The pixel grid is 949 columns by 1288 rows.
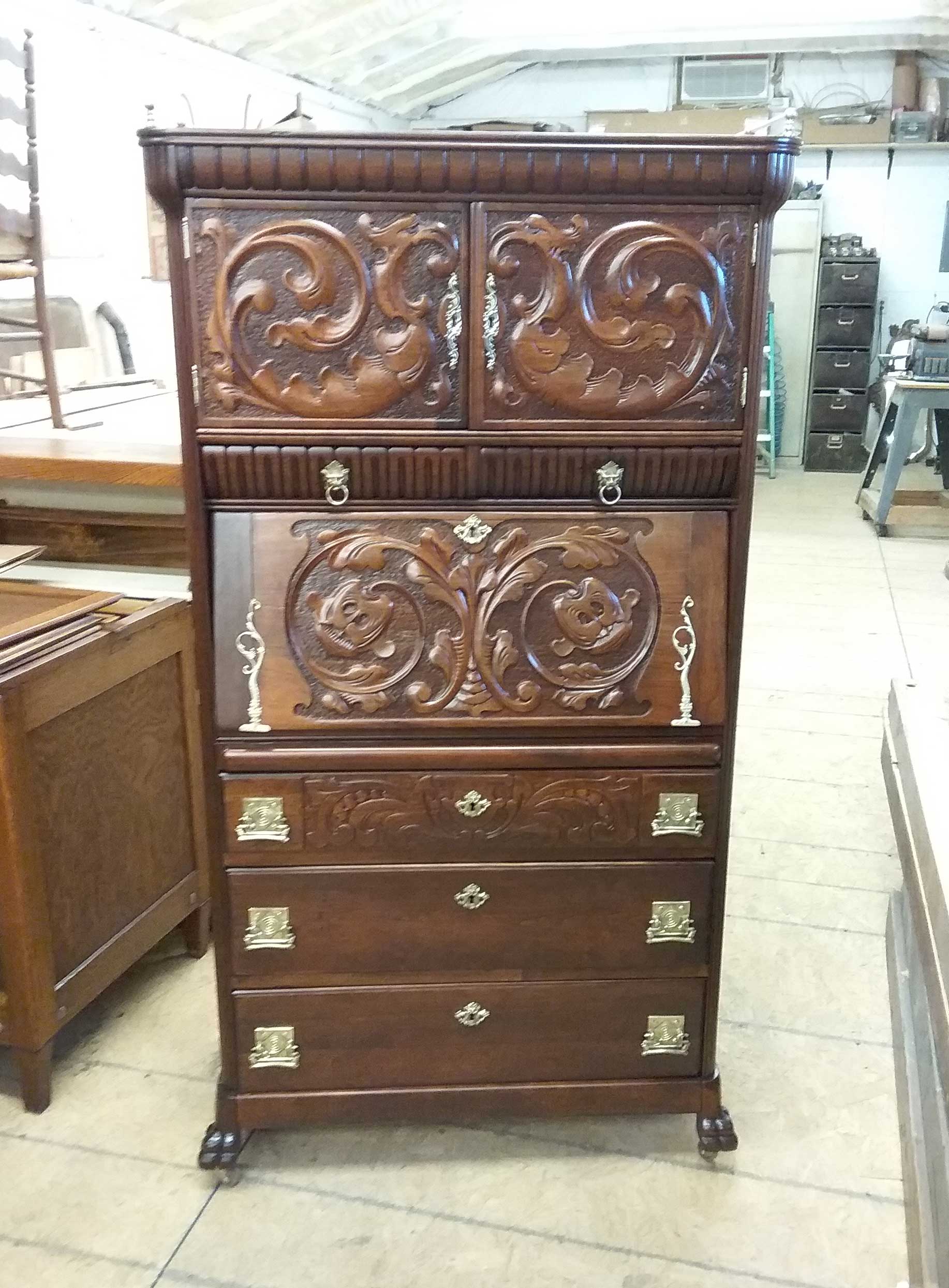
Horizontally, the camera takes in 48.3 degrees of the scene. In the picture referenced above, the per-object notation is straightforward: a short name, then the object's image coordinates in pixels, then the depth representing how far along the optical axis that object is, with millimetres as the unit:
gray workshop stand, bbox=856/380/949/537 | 5090
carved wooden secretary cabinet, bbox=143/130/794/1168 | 1236
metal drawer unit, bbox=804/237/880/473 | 7078
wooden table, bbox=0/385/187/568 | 1918
